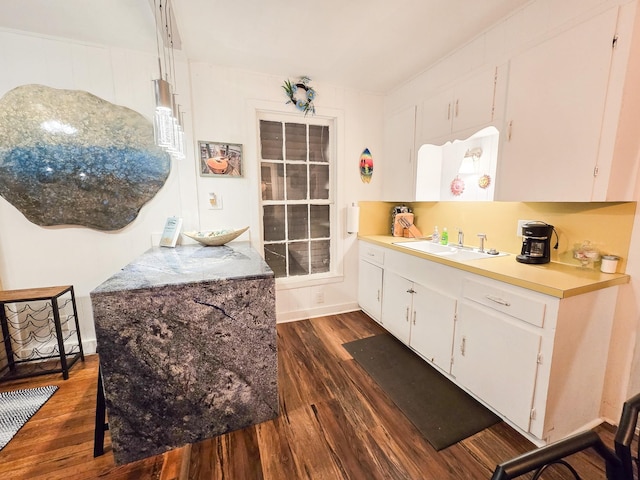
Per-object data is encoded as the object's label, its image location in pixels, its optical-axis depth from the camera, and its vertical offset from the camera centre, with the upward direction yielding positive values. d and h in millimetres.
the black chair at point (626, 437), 579 -501
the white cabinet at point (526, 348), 1342 -808
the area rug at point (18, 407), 1540 -1291
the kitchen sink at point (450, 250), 2090 -407
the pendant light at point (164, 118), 1352 +435
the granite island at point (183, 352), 1258 -753
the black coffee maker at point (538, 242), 1717 -249
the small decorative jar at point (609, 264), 1479 -331
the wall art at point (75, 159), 1948 +325
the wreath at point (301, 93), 2576 +1048
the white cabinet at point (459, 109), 1869 +721
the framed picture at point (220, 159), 2387 +383
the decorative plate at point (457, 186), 2523 +157
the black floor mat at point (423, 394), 1560 -1287
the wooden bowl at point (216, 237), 2178 -283
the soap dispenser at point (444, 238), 2512 -330
